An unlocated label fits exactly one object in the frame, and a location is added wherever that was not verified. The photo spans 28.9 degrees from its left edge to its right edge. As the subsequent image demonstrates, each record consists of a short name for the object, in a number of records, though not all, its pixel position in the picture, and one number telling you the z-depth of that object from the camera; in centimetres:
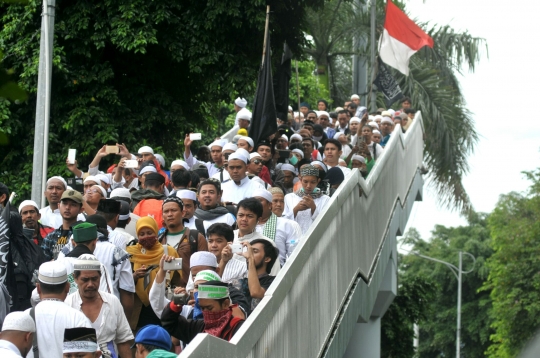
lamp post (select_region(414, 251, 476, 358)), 5228
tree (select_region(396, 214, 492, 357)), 6356
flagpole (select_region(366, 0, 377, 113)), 2481
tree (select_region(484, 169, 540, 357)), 4491
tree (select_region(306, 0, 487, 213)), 3031
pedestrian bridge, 565
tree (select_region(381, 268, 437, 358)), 2503
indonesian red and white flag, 2336
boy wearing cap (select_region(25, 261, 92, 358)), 578
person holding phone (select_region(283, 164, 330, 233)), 1012
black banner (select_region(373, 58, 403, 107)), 2400
